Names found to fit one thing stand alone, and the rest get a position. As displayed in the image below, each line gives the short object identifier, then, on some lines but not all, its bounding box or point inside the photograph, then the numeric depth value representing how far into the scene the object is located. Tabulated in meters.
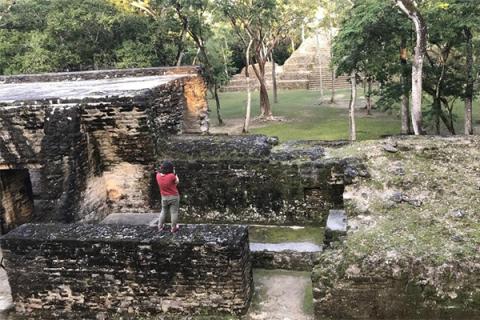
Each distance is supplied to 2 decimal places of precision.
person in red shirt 6.34
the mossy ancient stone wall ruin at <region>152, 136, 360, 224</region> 7.70
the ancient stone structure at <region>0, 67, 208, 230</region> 7.74
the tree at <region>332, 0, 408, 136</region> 13.11
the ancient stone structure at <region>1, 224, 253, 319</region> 5.91
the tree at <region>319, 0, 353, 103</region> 22.56
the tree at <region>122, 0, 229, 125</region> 18.12
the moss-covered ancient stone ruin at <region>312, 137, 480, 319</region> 5.42
